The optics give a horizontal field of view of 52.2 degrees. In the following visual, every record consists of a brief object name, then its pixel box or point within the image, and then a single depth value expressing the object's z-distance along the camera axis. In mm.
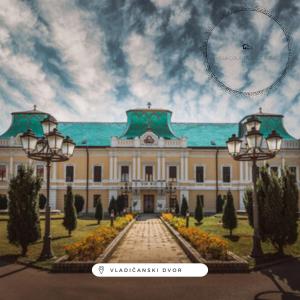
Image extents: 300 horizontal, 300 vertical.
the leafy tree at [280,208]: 8009
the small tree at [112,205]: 20704
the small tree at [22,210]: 8177
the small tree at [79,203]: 23028
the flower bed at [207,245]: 6630
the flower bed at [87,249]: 6443
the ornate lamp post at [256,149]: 7624
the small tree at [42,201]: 22531
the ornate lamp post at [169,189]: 25973
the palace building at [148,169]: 26222
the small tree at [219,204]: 25128
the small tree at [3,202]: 21176
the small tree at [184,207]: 20232
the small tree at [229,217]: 12937
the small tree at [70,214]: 12825
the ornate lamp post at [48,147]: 7842
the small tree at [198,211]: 17647
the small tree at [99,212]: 18032
